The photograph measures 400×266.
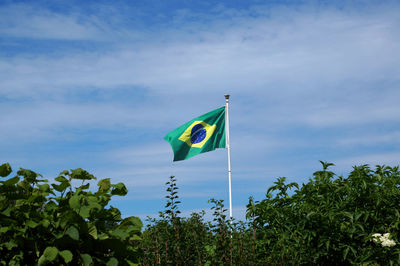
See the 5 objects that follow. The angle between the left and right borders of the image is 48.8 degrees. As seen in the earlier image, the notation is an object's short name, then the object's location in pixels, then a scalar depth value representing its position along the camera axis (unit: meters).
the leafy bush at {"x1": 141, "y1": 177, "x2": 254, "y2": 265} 6.00
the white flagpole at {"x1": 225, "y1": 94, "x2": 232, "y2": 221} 12.58
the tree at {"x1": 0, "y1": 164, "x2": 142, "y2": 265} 3.62
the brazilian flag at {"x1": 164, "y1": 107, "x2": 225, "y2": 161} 12.81
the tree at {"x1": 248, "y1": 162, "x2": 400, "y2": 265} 6.18
